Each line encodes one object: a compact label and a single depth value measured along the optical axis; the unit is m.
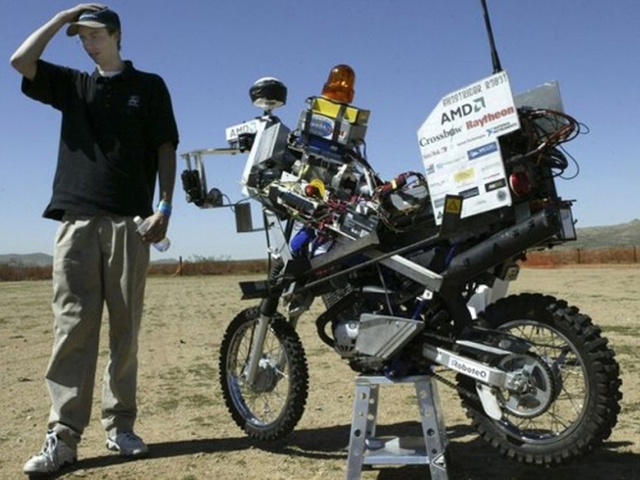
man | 4.19
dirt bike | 3.25
